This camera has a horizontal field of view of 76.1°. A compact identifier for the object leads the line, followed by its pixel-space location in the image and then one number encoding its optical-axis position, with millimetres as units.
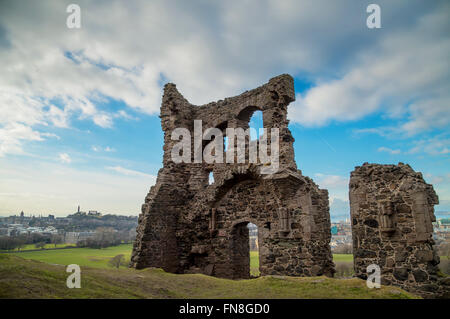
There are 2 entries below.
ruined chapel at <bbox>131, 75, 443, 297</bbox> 7414
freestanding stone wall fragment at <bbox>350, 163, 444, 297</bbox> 7086
